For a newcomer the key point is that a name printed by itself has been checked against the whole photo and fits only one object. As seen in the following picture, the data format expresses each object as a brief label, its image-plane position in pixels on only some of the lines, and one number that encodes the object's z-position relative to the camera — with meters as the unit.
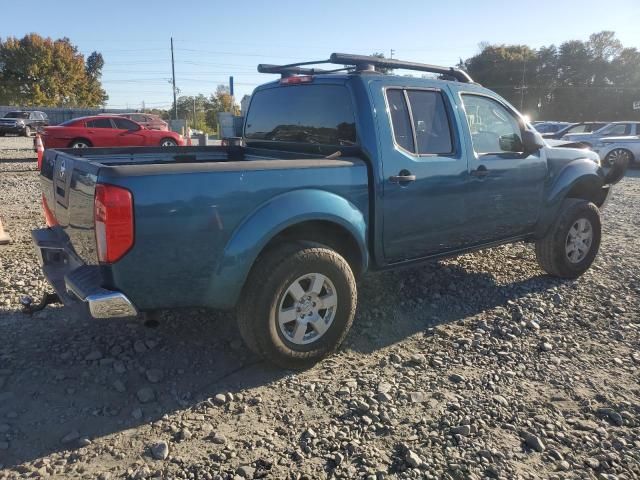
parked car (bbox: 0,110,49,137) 32.16
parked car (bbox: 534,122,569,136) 22.52
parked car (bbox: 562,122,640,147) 18.26
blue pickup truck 2.86
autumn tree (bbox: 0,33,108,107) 59.69
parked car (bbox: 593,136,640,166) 16.53
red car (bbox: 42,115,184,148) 15.66
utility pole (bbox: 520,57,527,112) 53.70
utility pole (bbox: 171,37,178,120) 46.42
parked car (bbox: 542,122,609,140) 19.67
